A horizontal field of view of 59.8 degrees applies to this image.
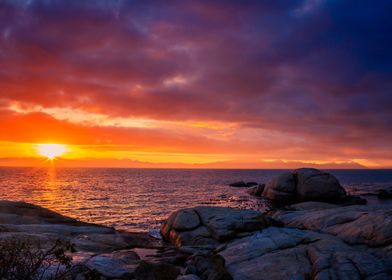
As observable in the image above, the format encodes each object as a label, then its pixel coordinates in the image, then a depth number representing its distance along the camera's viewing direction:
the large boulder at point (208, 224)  19.91
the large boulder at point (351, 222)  13.48
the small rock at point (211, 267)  11.47
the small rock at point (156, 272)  11.91
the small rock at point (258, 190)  62.09
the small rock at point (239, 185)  92.29
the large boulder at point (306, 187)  44.56
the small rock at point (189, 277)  11.37
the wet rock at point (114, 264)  13.05
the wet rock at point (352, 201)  43.55
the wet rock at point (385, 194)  58.19
